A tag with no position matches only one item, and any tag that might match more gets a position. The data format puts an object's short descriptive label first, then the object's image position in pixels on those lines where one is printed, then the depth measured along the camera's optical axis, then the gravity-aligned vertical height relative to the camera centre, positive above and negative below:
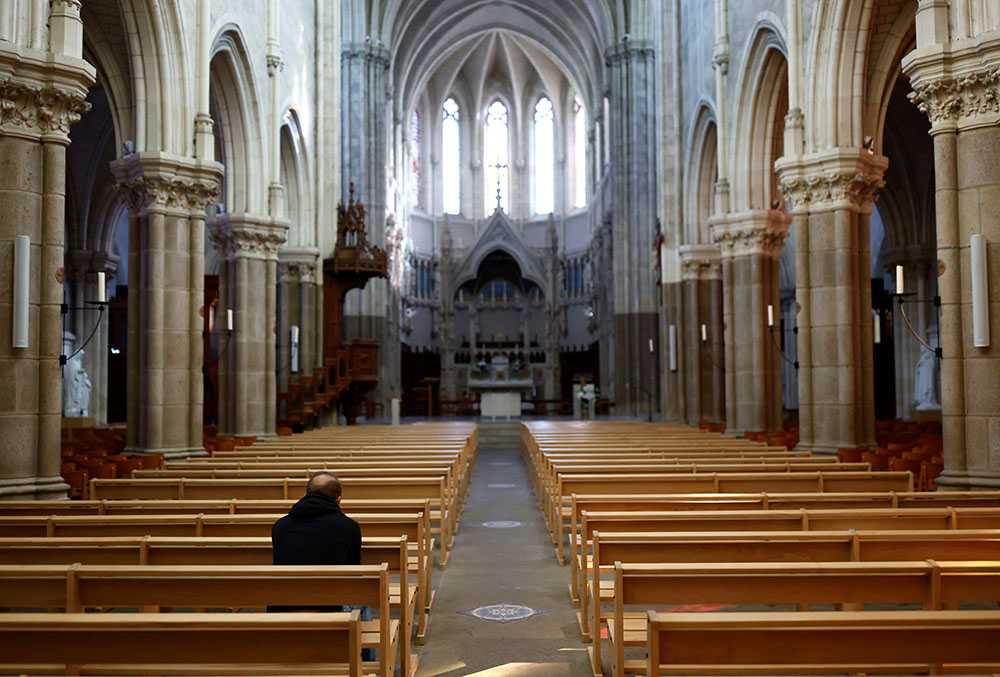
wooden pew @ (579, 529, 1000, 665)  4.67 -0.84
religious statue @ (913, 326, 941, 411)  21.52 -0.09
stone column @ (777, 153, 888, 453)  13.40 +1.28
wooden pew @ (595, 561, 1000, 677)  3.73 -0.83
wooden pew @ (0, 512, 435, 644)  5.58 -0.85
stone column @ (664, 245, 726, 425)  21.59 +0.98
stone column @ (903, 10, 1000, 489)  8.75 +1.71
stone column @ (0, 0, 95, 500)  8.41 +1.52
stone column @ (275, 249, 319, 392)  22.55 +2.04
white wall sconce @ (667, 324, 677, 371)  22.97 +0.92
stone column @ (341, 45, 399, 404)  32.66 +8.14
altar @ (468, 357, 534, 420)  29.64 -0.28
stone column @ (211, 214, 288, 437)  17.64 +1.19
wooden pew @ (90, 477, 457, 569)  7.87 -0.90
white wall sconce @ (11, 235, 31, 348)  8.38 +0.86
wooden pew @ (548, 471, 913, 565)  7.94 -0.89
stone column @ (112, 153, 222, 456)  13.09 +1.25
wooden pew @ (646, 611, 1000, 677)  2.95 -0.83
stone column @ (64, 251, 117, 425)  24.41 +1.67
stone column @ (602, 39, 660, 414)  31.84 +5.55
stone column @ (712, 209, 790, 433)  18.19 +1.23
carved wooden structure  23.19 +1.68
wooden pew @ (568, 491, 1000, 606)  6.55 -0.86
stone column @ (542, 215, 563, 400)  45.62 +3.07
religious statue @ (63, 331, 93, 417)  20.59 -0.08
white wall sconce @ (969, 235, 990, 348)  8.70 +0.81
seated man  4.30 -0.71
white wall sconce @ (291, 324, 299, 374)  21.50 +0.81
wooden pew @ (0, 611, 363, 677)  2.93 -0.81
